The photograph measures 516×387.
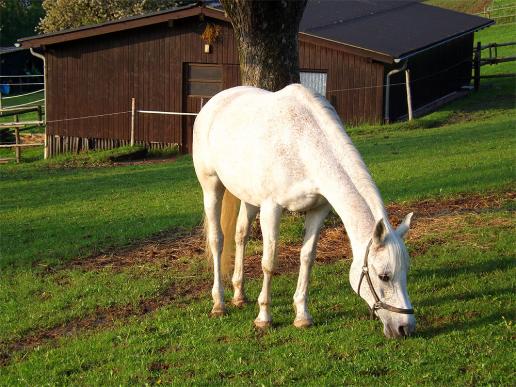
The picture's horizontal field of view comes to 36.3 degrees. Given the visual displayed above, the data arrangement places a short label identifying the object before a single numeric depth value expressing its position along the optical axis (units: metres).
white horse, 5.45
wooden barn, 23.02
